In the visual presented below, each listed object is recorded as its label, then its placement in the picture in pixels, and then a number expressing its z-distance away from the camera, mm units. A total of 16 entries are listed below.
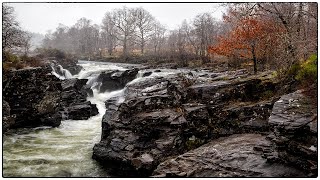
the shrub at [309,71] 11109
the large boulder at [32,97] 17438
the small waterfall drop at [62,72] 34406
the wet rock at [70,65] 38738
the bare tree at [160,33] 69575
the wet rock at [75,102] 20547
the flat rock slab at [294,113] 9141
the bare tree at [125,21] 53531
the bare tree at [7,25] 15609
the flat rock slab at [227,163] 9445
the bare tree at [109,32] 58800
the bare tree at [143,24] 52012
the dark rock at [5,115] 13481
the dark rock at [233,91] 14484
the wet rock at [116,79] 27812
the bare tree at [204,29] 45009
